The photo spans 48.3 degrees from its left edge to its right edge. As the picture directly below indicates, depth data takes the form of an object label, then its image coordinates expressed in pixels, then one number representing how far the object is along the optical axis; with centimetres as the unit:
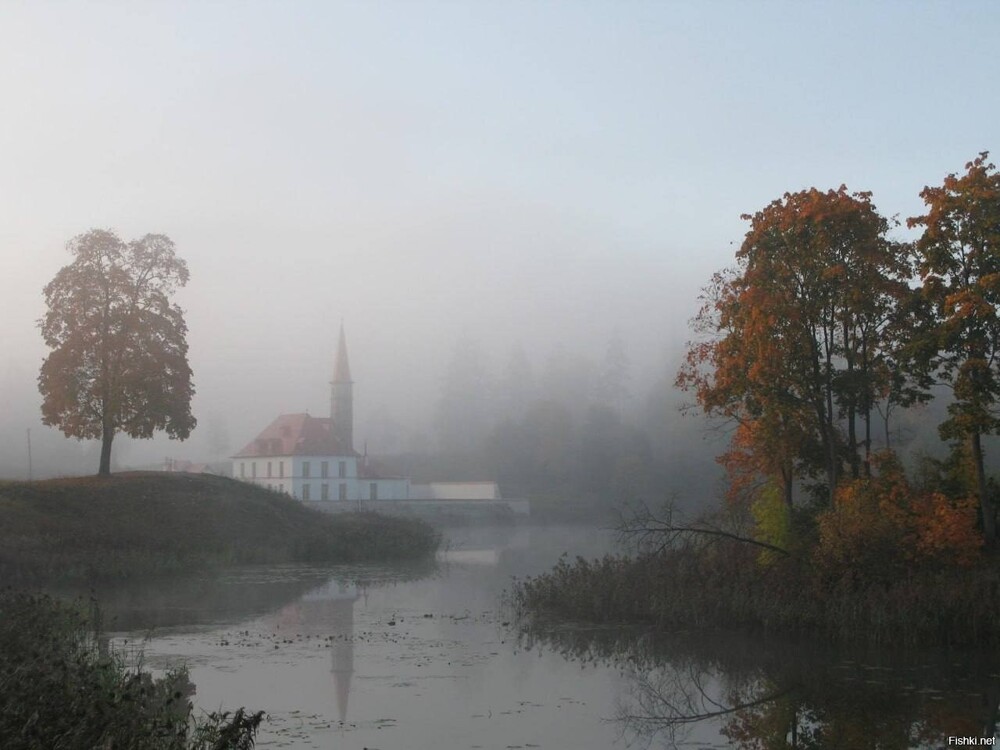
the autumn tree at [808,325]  2964
